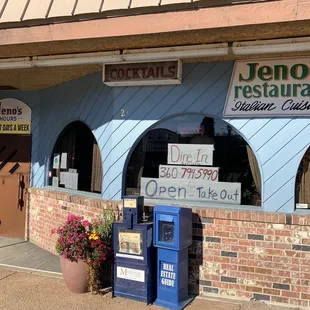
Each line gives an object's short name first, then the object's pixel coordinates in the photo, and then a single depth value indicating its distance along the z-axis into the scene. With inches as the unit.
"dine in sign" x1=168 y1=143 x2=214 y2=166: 204.8
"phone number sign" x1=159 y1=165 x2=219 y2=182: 202.8
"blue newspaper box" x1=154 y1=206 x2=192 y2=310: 177.3
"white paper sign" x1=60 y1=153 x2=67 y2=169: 271.0
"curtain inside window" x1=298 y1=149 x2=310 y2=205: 186.2
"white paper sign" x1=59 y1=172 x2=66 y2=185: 269.9
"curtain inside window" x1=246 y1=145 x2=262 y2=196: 192.6
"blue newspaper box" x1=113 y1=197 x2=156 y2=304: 181.3
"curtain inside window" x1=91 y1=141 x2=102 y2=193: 237.6
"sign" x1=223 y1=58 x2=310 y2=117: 184.7
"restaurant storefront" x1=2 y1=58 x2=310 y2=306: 183.0
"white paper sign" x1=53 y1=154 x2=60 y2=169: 277.3
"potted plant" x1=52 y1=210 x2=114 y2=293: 184.9
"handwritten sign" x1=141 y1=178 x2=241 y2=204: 198.2
